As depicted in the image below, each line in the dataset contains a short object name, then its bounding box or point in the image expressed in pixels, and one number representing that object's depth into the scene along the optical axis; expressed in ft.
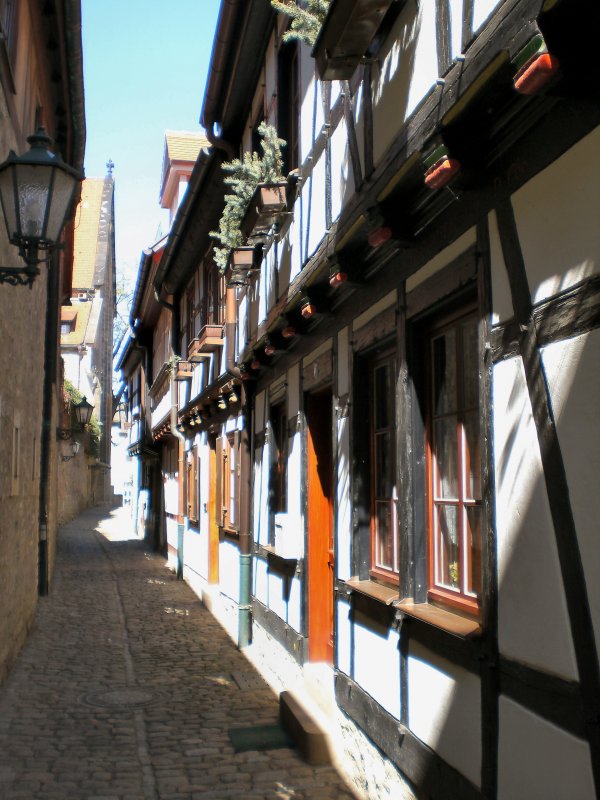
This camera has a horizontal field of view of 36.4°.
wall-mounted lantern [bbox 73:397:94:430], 78.54
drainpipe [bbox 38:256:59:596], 43.45
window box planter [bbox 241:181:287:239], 24.25
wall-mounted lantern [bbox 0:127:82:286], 17.07
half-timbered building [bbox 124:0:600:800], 9.27
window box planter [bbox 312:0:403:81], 13.96
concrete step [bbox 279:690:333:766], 19.12
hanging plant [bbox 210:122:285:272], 25.63
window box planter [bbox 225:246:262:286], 29.71
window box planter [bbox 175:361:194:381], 51.11
